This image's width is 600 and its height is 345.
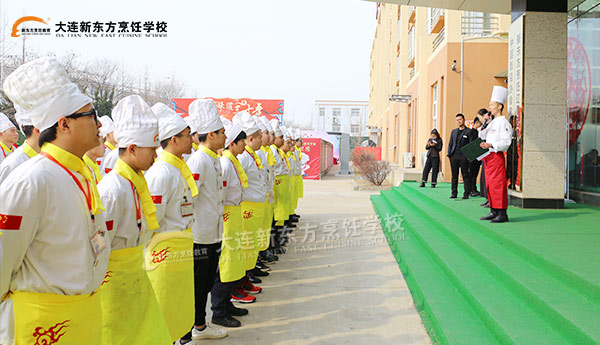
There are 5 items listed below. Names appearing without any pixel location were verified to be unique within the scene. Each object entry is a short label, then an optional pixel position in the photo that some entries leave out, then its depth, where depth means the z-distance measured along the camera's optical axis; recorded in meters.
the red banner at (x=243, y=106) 20.80
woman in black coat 11.91
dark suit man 9.55
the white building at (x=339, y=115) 90.38
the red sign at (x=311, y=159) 25.52
